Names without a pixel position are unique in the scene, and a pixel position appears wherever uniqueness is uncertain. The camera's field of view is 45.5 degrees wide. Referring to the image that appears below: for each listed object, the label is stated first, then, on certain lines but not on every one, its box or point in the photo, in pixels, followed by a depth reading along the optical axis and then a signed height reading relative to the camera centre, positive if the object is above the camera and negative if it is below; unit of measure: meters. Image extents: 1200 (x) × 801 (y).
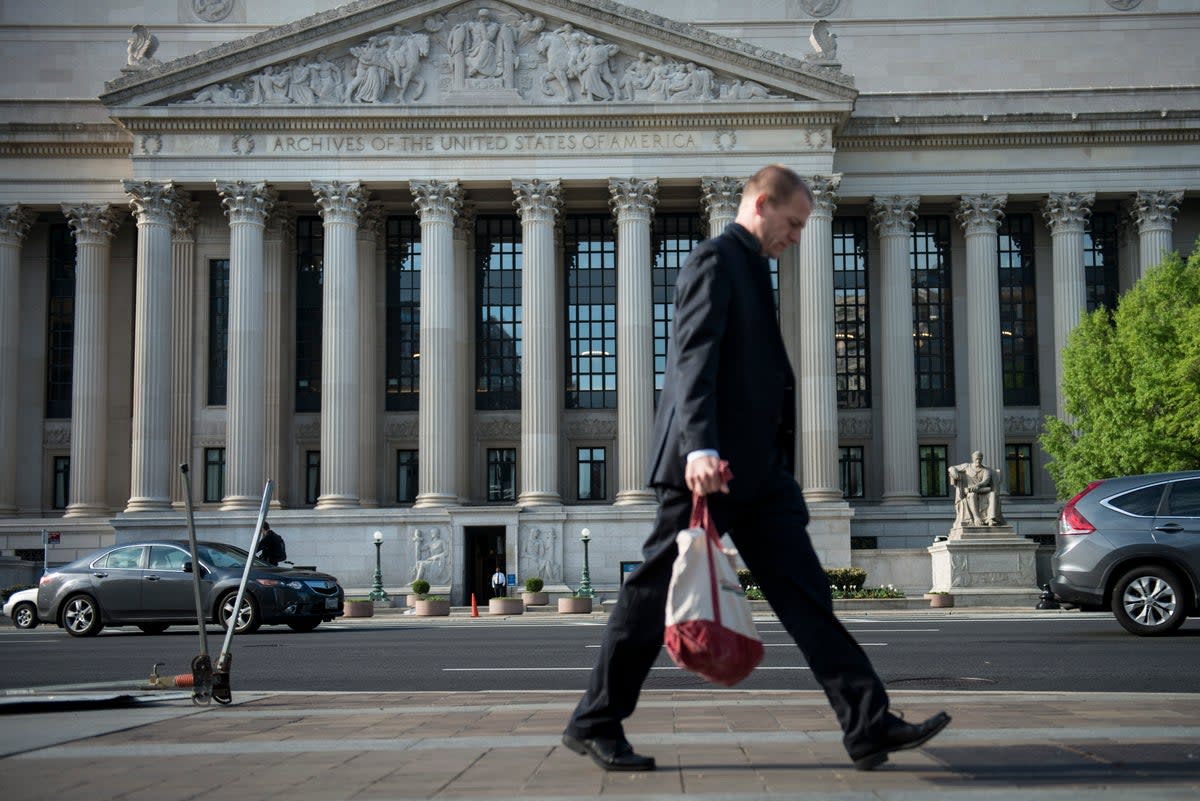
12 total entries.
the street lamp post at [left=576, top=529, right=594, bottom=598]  38.97 -3.49
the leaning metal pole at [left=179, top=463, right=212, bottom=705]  9.69 -1.47
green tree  39.50 +1.97
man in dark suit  6.07 -0.20
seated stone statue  34.53 -0.90
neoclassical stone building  45.53 +6.47
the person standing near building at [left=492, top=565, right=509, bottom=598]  41.25 -3.62
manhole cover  11.28 -1.83
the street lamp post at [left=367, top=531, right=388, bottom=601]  39.97 -3.68
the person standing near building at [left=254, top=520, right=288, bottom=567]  30.35 -1.88
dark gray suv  16.95 -1.15
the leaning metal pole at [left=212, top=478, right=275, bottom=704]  9.57 -1.39
